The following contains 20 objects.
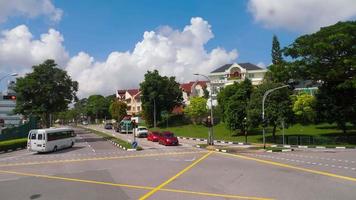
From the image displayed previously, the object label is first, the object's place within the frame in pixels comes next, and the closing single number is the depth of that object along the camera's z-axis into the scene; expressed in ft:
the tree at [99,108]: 490.49
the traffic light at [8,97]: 133.59
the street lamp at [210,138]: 145.62
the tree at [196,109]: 268.00
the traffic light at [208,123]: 141.81
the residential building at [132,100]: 457.68
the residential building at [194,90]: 418.61
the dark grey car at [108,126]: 329.19
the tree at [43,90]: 180.75
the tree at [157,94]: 278.87
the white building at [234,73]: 352.79
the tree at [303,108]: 209.13
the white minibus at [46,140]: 123.13
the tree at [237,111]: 179.52
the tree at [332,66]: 144.15
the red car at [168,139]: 149.51
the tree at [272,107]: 152.25
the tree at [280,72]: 159.34
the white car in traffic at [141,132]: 209.26
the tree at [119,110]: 373.81
